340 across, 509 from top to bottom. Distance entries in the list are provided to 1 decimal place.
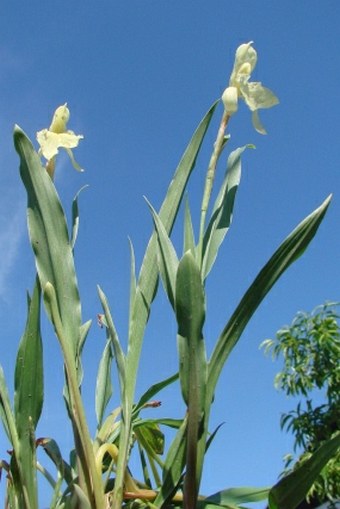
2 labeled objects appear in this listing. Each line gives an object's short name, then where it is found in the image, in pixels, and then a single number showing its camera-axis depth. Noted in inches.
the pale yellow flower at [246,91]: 36.4
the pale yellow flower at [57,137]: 35.4
